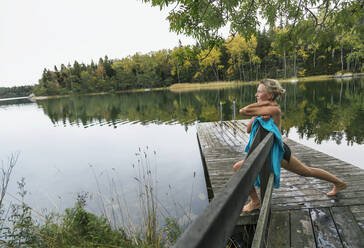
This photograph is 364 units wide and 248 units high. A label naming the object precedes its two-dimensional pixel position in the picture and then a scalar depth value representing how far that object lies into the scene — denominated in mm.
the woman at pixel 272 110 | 2303
